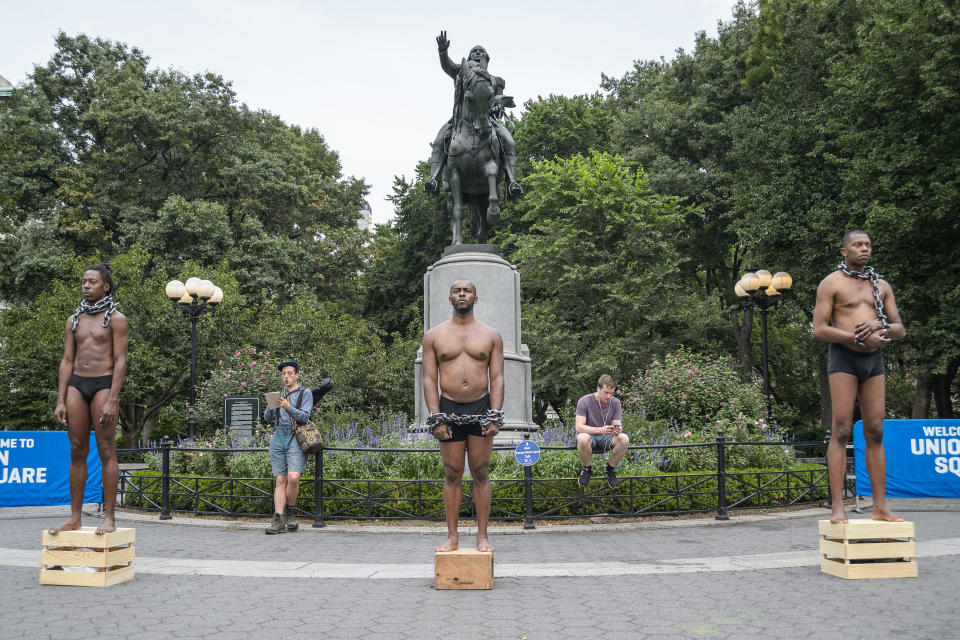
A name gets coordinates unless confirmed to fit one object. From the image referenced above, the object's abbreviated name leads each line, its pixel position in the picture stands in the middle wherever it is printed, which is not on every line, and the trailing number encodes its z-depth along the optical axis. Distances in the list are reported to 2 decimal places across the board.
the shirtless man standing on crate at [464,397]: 5.96
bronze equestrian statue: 13.04
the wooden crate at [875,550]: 5.97
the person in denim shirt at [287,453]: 9.46
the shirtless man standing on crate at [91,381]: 6.37
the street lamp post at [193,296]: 17.47
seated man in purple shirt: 9.58
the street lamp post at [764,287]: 17.12
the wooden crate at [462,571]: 5.71
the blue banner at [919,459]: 11.57
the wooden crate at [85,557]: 5.99
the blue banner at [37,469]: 11.64
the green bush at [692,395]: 16.95
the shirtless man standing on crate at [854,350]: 6.40
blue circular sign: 9.24
